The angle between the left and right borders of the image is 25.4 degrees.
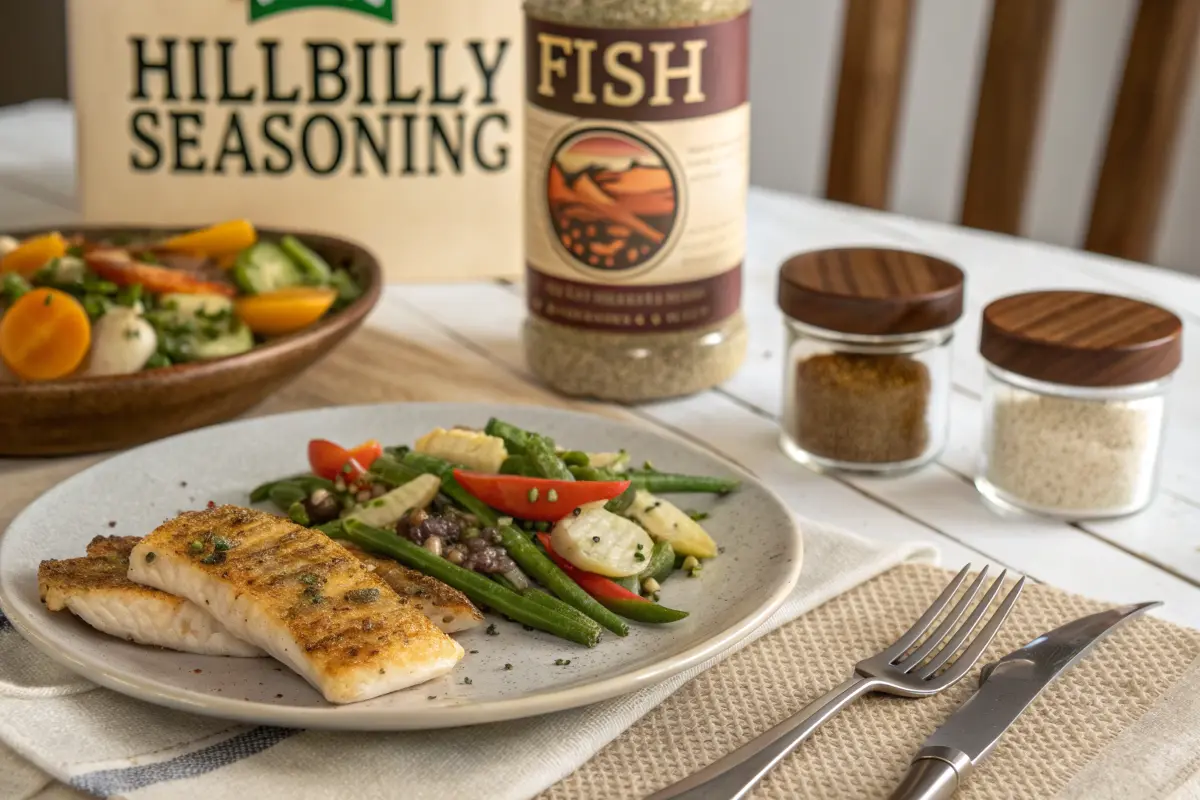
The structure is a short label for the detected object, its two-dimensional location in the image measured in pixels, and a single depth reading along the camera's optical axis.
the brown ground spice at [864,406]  0.94
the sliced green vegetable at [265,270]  1.02
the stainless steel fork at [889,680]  0.75
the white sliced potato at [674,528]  0.85
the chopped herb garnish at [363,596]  0.78
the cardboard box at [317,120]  1.13
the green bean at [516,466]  0.86
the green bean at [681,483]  0.88
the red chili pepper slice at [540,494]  0.85
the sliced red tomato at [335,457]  0.89
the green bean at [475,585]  0.81
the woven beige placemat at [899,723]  0.77
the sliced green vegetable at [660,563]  0.84
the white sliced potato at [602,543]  0.83
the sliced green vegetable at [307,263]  1.04
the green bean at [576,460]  0.88
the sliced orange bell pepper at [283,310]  1.00
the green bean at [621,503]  0.86
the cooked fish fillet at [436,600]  0.80
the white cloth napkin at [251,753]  0.76
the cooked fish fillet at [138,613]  0.79
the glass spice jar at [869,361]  0.94
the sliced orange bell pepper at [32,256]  1.01
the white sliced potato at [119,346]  0.95
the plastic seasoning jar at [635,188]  0.97
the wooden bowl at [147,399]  0.92
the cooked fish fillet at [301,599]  0.76
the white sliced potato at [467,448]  0.87
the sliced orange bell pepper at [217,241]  1.05
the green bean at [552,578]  0.81
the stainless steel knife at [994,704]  0.76
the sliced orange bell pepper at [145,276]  0.99
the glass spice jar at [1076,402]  0.90
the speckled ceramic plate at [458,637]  0.76
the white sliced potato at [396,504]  0.85
